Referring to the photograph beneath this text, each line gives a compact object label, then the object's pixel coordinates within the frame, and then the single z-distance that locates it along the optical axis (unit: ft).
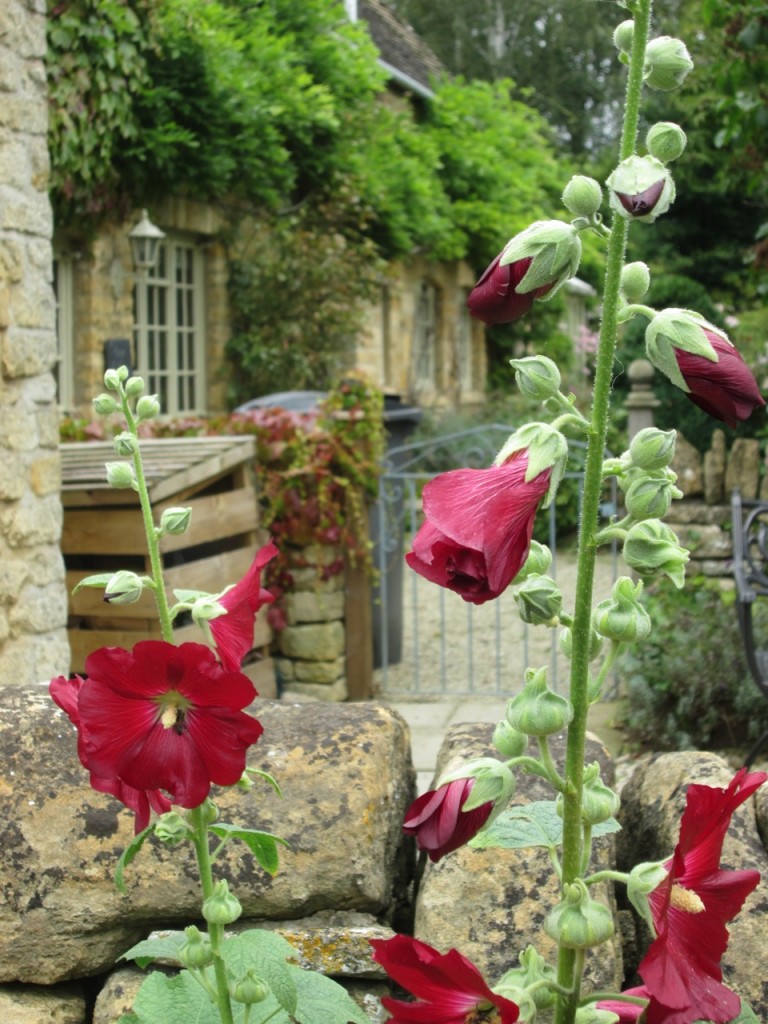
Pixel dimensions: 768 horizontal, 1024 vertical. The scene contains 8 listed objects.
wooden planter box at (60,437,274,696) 16.93
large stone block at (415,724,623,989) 5.53
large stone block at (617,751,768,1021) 5.34
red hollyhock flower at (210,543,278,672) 3.84
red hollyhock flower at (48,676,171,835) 3.70
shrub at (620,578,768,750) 17.16
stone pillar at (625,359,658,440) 24.20
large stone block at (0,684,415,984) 5.79
